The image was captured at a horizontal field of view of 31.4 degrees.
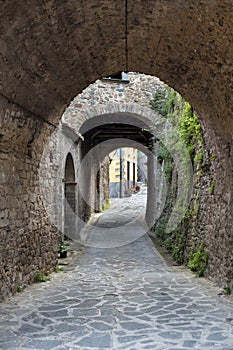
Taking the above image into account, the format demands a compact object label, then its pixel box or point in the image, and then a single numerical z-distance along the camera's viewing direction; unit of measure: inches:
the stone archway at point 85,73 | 142.8
